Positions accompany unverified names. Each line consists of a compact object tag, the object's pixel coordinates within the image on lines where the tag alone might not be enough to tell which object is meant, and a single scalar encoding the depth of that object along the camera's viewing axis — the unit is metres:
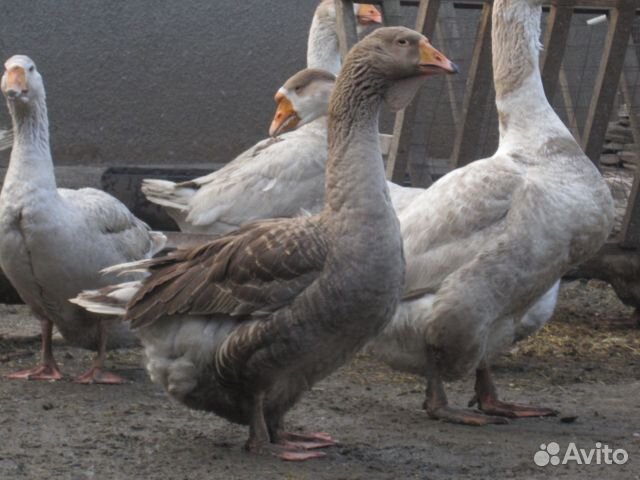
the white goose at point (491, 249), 5.56
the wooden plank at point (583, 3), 7.02
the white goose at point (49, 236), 6.09
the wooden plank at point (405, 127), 7.20
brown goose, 4.57
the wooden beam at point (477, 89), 7.36
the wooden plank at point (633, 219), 7.63
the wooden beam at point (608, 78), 7.18
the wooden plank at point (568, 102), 8.36
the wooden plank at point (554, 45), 7.14
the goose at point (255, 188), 7.73
